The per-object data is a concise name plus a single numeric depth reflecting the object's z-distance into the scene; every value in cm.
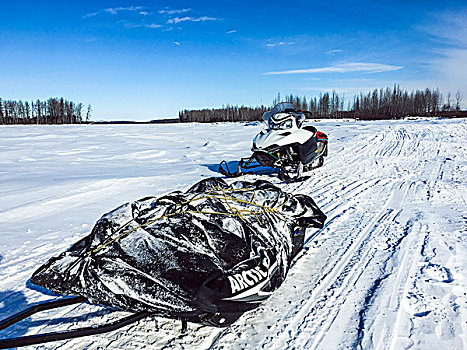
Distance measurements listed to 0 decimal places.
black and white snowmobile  632
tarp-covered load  188
